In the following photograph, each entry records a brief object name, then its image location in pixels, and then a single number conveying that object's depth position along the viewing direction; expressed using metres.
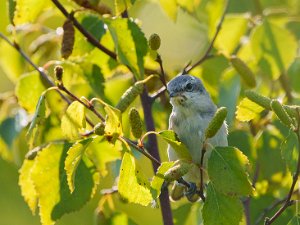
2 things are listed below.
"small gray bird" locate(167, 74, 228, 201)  7.29
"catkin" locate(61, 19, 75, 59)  6.35
